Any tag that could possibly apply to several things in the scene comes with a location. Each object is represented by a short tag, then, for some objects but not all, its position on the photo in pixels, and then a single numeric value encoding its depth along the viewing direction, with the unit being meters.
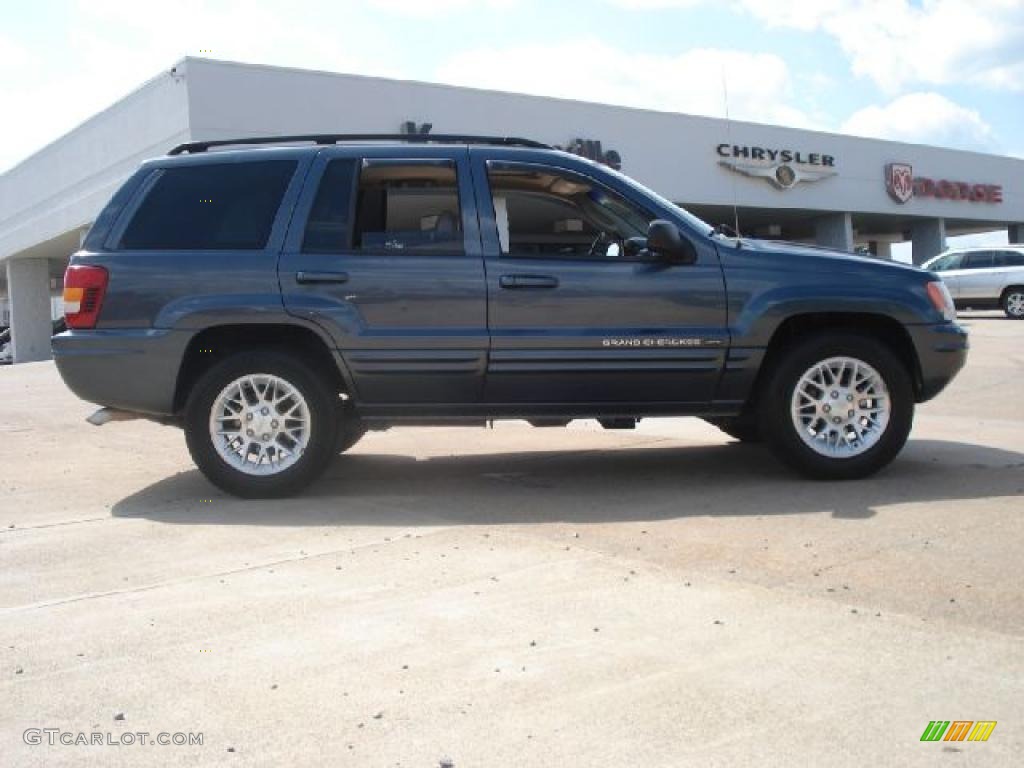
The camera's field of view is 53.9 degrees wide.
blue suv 5.77
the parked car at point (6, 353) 37.62
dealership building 22.89
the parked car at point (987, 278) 22.78
